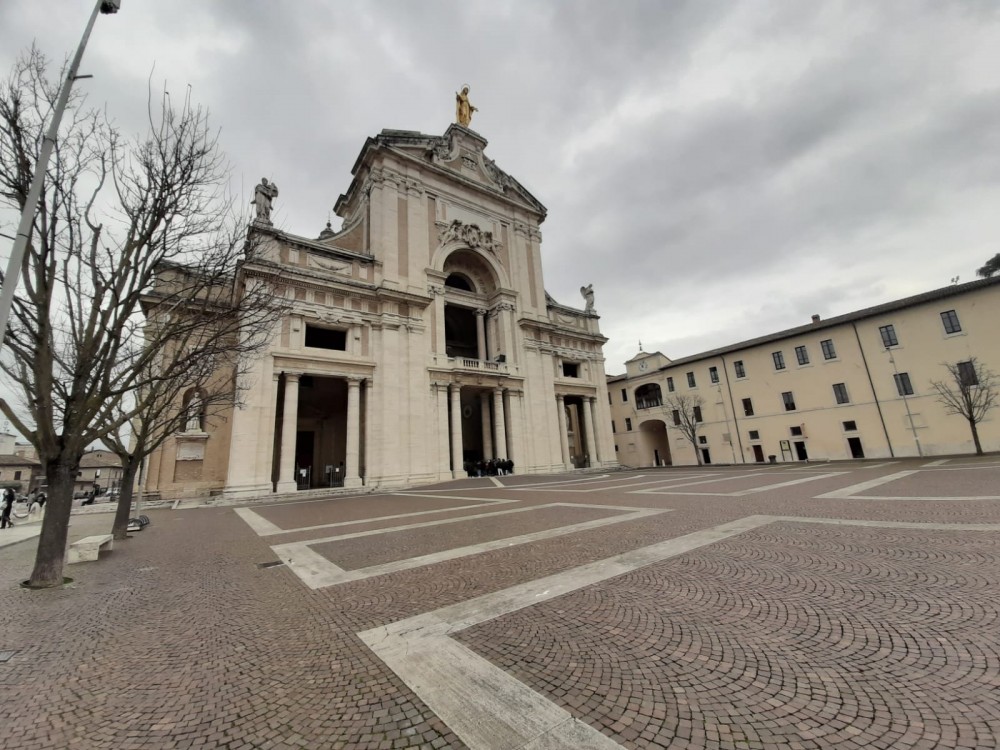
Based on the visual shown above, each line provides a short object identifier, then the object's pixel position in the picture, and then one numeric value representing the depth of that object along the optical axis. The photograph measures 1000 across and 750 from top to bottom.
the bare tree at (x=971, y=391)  25.38
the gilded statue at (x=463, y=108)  35.41
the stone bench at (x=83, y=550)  7.06
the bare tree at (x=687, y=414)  38.75
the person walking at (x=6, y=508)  13.89
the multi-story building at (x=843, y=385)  26.98
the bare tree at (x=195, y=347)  6.88
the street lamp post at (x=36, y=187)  4.53
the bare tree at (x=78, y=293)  5.79
